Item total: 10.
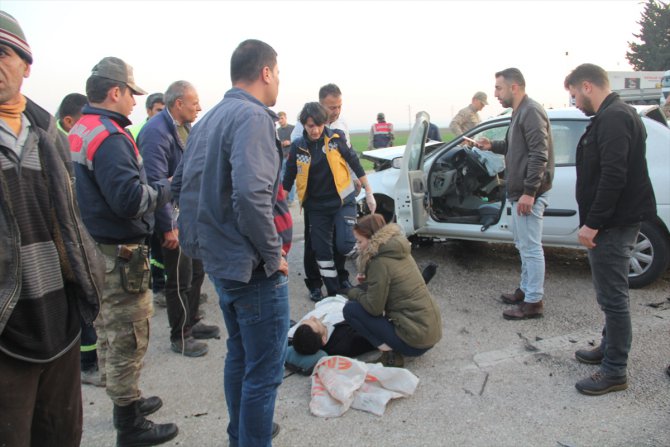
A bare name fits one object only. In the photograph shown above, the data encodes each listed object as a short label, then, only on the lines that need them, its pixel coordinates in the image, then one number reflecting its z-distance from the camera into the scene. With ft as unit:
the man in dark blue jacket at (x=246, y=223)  6.73
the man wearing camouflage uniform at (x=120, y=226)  8.65
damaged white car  15.21
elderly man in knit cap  5.14
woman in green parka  11.28
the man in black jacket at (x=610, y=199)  9.58
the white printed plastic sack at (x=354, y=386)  9.89
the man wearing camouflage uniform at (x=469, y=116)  30.14
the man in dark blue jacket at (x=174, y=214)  11.86
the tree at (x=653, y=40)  112.98
